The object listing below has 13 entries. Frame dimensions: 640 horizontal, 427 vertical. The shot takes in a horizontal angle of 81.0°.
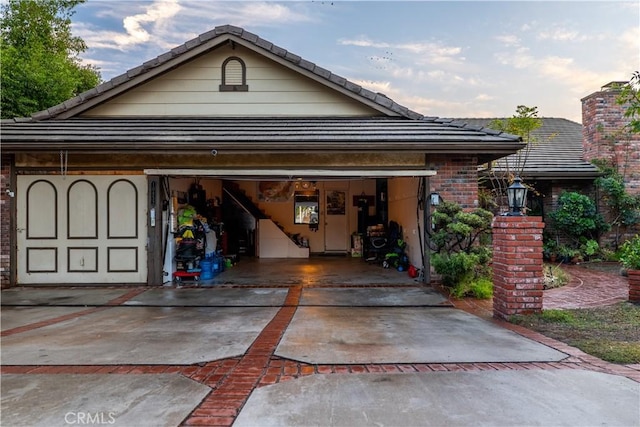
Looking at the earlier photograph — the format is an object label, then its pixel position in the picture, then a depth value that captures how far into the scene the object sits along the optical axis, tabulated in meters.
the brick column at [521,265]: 4.92
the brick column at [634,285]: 5.93
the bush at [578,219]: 10.66
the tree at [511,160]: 10.00
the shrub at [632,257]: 6.04
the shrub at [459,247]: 6.49
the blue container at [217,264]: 8.84
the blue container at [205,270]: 8.23
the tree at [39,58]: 14.59
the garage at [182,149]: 7.17
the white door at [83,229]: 7.59
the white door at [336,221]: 13.77
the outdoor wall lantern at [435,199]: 7.46
